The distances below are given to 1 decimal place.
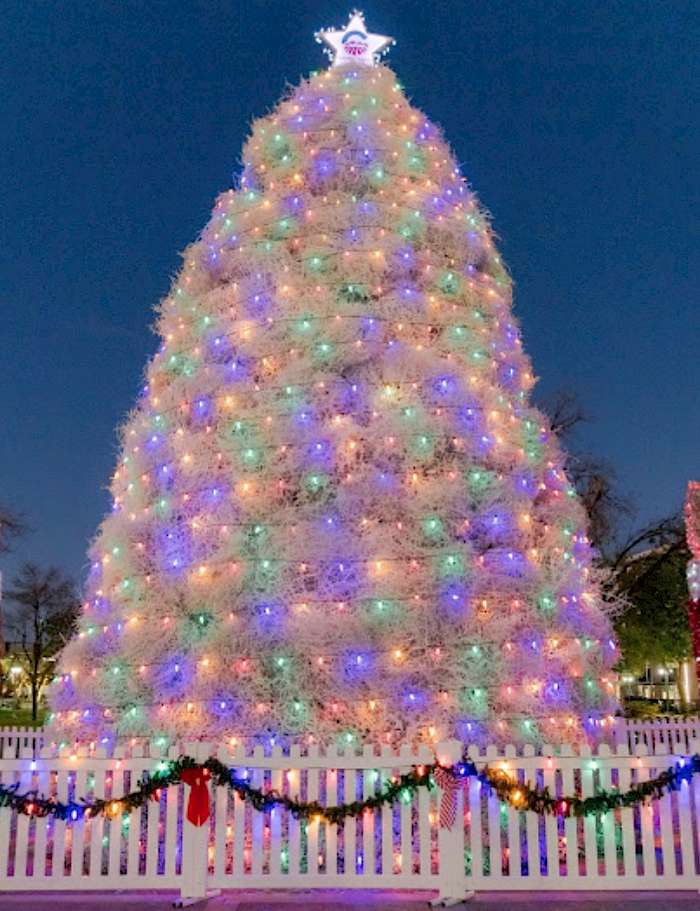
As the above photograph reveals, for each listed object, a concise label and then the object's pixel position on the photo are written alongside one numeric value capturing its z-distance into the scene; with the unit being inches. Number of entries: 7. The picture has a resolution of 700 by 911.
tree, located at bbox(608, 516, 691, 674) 977.5
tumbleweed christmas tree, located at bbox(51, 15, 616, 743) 324.2
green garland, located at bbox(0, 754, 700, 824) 255.1
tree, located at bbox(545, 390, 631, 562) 949.8
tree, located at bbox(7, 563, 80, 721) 1475.1
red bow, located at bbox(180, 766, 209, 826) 258.5
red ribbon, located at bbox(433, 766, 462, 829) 256.8
